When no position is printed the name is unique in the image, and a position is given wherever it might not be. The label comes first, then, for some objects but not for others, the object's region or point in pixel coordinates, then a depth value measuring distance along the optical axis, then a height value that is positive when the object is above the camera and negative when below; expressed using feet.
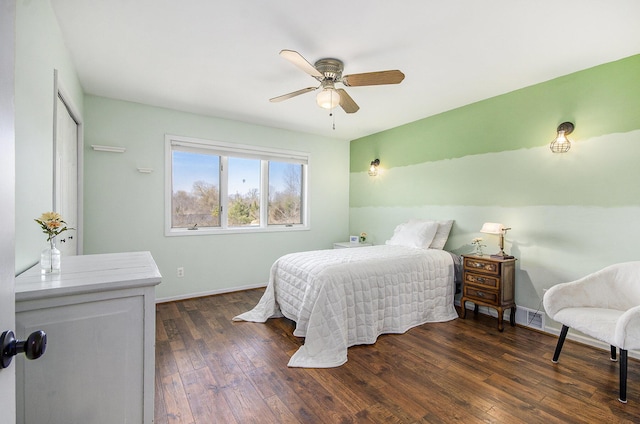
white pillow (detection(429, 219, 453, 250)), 12.05 -1.08
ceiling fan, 7.32 +3.36
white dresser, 3.49 -1.85
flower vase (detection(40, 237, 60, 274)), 4.46 -0.84
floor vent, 9.71 -3.65
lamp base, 10.03 -1.60
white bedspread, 8.01 -2.77
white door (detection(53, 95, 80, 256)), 7.52 +0.82
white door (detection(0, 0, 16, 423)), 2.01 +0.09
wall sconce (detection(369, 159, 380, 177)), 15.75 +2.21
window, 12.84 +0.92
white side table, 15.63 -1.98
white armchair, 6.77 -2.31
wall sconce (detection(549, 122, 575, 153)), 9.08 +2.23
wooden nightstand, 9.66 -2.51
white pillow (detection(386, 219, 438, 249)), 11.94 -1.07
